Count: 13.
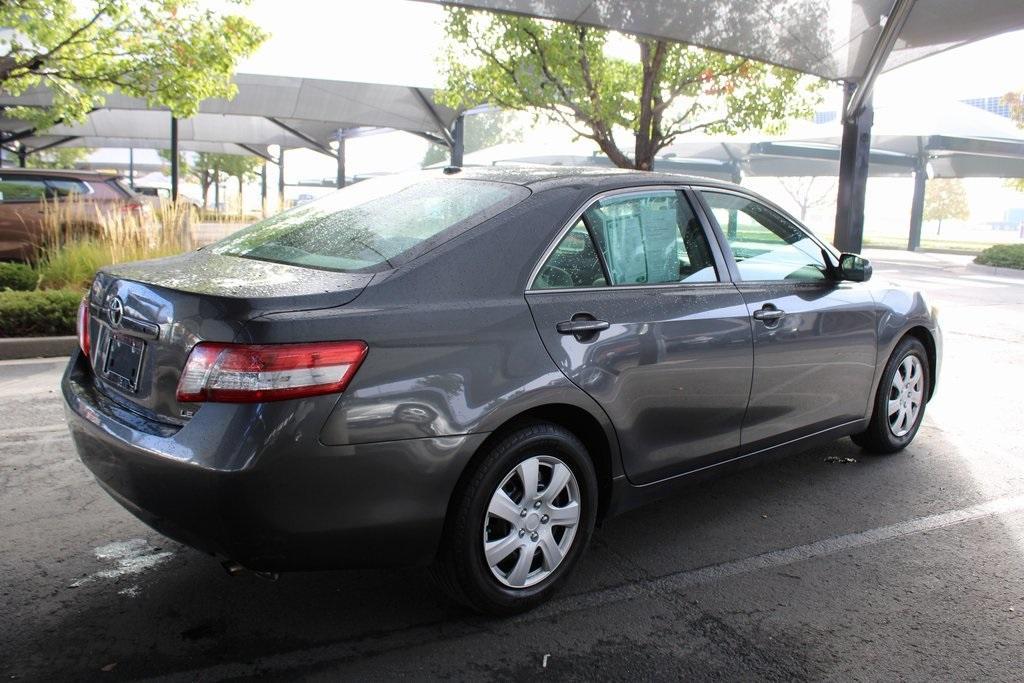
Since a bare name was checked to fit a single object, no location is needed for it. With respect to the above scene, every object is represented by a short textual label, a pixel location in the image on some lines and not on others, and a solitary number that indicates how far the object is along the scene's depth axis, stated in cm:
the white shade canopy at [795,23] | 803
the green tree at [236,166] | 5269
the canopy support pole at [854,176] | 920
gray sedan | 264
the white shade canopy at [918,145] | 2959
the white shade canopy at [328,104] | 1900
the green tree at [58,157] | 4675
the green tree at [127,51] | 1110
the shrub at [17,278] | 1009
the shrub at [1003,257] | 2183
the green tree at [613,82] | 1283
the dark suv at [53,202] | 1152
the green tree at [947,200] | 7494
